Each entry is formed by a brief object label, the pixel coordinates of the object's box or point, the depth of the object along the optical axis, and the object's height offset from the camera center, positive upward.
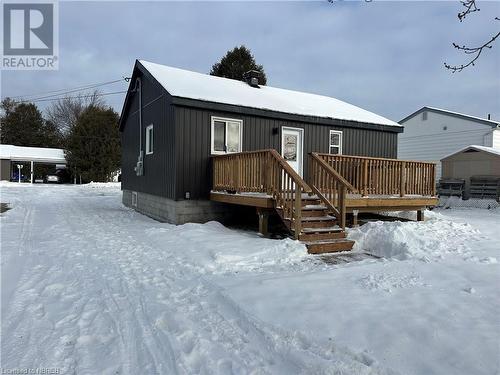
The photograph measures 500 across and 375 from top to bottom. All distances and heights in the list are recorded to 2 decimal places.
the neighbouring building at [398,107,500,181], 19.09 +3.03
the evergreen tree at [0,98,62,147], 46.31 +6.95
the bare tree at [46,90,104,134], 47.19 +9.75
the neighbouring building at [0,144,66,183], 35.19 +2.31
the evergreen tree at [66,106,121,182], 32.81 +3.16
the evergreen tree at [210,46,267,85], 29.59 +9.98
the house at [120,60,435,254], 7.71 +0.95
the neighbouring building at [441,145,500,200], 14.50 +0.64
